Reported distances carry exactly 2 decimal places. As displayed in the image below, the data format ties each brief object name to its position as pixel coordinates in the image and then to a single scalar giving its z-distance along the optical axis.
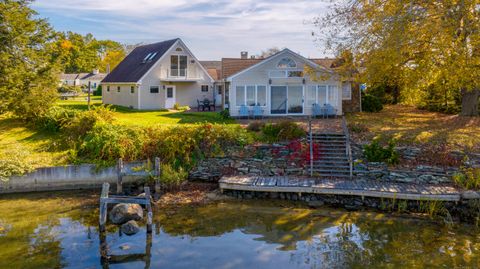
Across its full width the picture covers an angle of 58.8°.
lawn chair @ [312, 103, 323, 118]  25.61
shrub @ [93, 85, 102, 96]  52.48
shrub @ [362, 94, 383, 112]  28.83
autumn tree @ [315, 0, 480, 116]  18.05
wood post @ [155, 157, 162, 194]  16.59
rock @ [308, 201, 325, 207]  15.30
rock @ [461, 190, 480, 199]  14.34
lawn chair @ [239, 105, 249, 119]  25.20
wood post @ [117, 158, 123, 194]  16.47
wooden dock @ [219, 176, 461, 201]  14.59
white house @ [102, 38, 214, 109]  31.73
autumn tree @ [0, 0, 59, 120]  21.08
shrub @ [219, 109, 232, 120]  25.40
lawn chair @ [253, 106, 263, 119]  25.25
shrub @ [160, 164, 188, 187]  16.92
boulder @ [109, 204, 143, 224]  13.55
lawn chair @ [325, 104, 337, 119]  25.58
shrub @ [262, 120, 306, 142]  19.11
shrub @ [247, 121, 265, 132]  20.33
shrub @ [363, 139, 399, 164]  17.02
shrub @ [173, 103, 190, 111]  32.84
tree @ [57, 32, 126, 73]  73.06
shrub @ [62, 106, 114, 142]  20.08
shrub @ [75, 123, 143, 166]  17.86
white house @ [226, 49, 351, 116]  25.27
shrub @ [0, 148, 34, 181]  16.62
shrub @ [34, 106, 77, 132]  21.66
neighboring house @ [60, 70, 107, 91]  66.77
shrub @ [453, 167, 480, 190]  15.23
